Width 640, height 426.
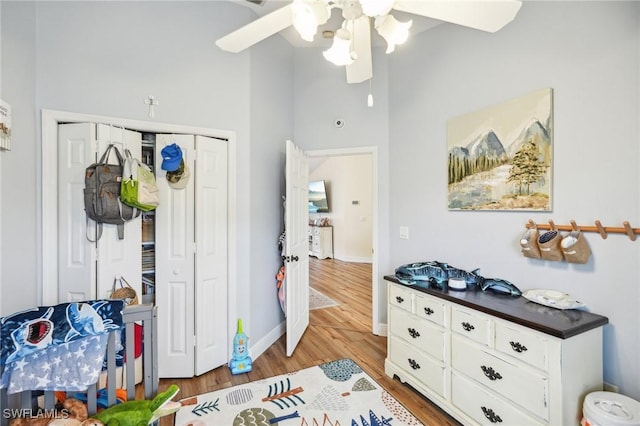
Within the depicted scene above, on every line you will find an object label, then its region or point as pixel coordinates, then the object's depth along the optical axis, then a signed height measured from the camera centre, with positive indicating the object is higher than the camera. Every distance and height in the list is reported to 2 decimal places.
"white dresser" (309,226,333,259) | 7.76 -0.76
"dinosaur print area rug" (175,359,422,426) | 1.85 -1.31
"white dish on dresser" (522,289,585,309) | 1.63 -0.50
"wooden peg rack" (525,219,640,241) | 1.49 -0.09
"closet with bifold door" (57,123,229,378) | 1.97 -0.24
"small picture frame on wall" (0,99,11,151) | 1.54 +0.47
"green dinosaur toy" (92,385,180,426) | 1.09 -0.77
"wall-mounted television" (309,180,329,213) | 7.85 +0.42
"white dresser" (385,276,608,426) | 1.39 -0.80
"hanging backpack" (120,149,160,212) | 1.92 +0.18
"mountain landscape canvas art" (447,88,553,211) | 1.84 +0.40
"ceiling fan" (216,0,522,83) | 1.12 +0.81
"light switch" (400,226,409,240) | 2.86 -0.20
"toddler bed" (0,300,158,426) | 1.07 -0.55
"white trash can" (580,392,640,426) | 1.26 -0.89
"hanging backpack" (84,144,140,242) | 1.91 +0.13
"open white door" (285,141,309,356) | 2.61 -0.31
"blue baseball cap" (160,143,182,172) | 2.11 +0.41
